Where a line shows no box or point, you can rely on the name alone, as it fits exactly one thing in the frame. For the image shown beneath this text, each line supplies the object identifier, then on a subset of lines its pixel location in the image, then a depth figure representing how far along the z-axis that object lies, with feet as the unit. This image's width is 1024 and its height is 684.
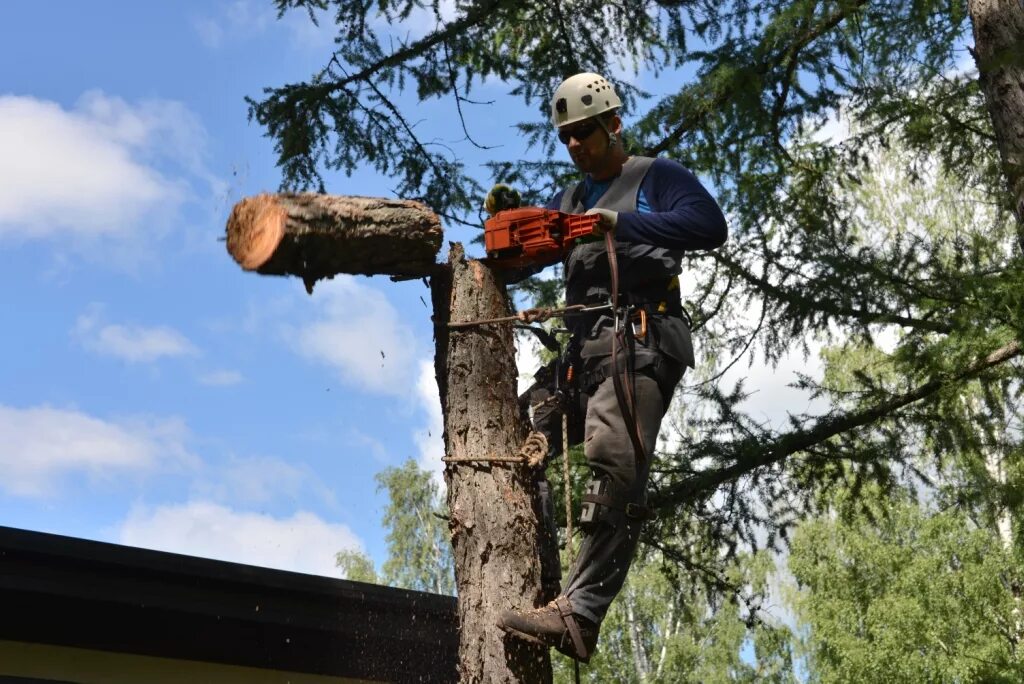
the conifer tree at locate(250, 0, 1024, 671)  24.57
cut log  12.60
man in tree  14.24
